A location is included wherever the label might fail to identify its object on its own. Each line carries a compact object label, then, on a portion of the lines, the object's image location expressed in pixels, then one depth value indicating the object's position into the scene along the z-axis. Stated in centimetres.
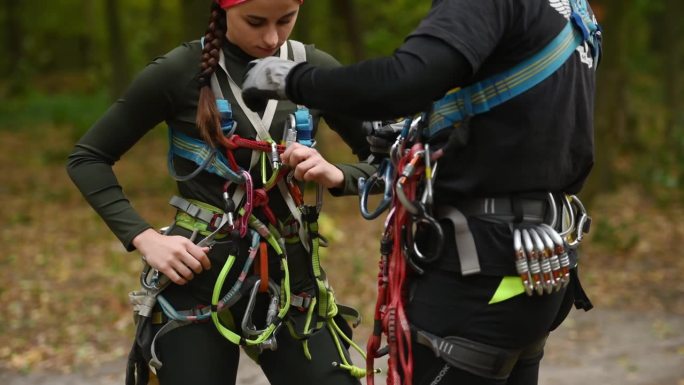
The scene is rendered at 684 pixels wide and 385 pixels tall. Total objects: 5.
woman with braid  649
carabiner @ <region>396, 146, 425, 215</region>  551
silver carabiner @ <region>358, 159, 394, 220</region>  583
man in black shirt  497
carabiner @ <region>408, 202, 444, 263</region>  551
